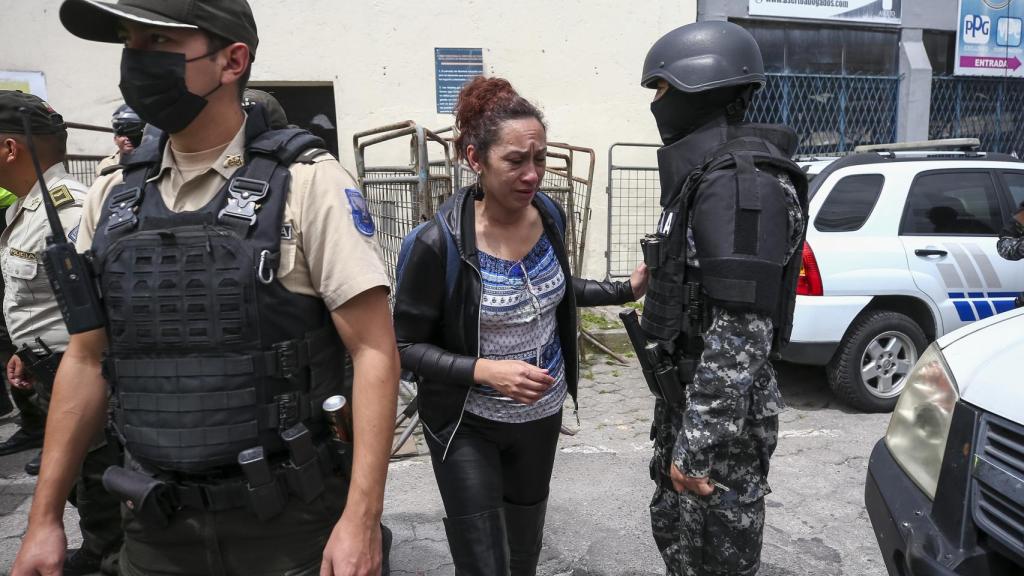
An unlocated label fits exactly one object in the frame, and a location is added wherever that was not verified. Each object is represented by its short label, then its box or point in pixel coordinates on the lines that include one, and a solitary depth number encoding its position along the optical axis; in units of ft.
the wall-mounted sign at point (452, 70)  25.52
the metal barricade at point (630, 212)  26.63
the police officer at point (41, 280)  10.02
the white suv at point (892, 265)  16.06
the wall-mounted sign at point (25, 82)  22.20
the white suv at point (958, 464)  5.78
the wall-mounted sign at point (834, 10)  28.96
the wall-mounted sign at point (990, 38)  31.94
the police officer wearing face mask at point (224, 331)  5.09
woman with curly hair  7.30
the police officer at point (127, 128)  12.84
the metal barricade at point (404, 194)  14.02
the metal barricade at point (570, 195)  17.98
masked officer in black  6.67
